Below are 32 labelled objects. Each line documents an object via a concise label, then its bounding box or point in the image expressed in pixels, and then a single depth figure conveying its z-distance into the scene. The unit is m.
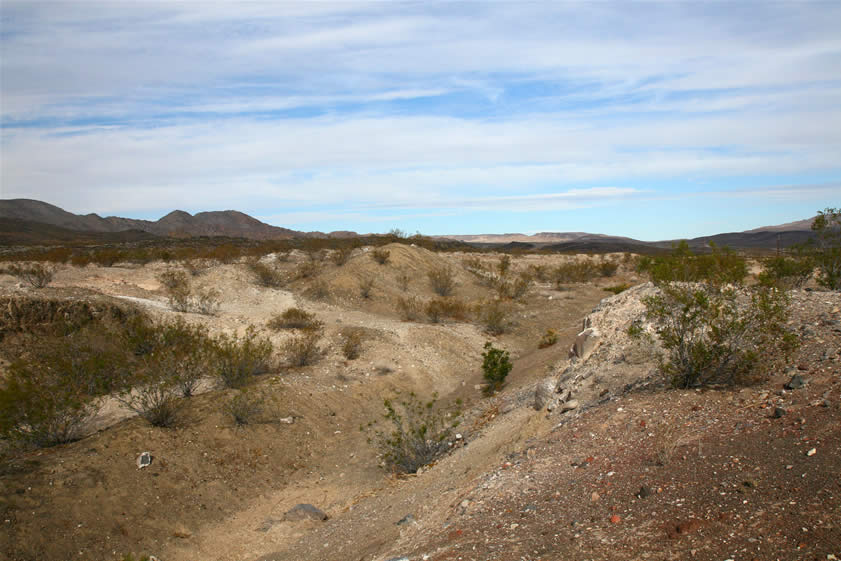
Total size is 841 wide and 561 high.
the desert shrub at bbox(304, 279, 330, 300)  18.67
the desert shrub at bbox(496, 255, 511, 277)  26.38
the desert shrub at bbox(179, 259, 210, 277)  20.80
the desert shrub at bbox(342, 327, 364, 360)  13.23
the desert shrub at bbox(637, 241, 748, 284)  6.90
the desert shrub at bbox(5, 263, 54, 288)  16.27
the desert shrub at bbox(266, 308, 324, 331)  14.41
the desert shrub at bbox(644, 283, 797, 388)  5.55
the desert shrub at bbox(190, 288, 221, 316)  15.12
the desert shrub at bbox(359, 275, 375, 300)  19.55
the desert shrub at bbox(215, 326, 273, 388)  10.19
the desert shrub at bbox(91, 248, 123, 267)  24.81
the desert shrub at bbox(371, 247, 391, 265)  23.08
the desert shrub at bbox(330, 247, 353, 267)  24.58
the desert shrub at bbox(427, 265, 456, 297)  22.20
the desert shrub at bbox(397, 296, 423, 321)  17.80
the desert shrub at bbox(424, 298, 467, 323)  17.72
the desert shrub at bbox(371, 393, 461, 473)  8.02
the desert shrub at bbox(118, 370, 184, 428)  8.33
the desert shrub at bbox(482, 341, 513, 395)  11.73
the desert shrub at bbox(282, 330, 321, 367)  12.31
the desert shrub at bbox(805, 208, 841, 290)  12.20
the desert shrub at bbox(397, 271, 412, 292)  21.55
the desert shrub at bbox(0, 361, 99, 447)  7.26
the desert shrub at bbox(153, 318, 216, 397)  9.34
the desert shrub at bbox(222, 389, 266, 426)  9.09
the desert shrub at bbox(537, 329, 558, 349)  14.55
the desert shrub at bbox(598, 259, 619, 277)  31.16
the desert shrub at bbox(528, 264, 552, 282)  28.96
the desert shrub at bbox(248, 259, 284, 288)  19.89
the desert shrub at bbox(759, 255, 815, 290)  13.21
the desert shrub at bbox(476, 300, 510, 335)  17.02
